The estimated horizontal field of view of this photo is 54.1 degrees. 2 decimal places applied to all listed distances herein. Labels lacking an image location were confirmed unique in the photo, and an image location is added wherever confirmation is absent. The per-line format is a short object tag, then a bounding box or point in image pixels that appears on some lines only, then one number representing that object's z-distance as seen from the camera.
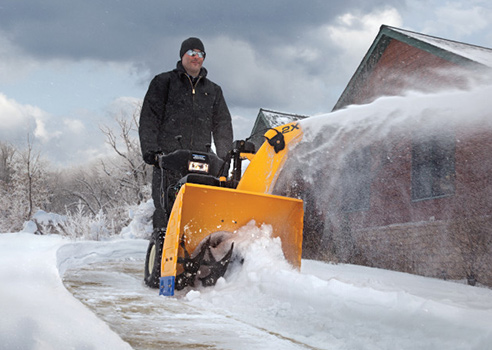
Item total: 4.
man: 4.32
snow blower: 3.40
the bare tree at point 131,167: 18.84
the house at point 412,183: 7.67
